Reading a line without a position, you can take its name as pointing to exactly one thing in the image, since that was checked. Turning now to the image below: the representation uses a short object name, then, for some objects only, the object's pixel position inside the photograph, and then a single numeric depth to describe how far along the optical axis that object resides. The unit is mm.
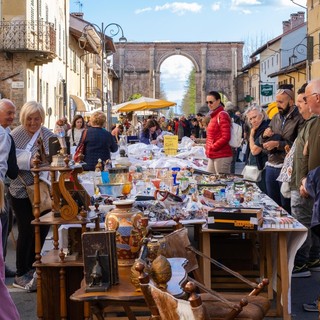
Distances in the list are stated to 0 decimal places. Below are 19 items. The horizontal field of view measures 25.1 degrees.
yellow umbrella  25266
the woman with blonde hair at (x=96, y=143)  10227
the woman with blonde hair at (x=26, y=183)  7125
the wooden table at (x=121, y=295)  4035
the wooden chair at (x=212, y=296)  4273
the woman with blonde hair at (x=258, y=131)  9172
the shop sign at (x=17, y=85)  27266
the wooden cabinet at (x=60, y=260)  5473
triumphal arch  89875
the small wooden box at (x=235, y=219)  5867
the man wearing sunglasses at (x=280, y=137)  8211
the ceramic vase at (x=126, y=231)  4613
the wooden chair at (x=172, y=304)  3116
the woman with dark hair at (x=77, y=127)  15711
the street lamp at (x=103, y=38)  20461
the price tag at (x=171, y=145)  14102
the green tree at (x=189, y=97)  132500
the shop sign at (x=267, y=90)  33631
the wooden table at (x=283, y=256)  5977
